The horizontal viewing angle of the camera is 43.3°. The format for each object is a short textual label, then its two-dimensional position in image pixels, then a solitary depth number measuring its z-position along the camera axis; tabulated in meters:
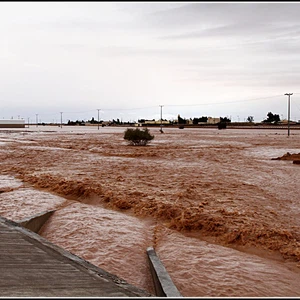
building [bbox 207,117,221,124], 185.23
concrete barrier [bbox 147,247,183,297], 4.93
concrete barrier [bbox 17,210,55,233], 8.12
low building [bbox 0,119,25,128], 167.38
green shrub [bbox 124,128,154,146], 39.16
